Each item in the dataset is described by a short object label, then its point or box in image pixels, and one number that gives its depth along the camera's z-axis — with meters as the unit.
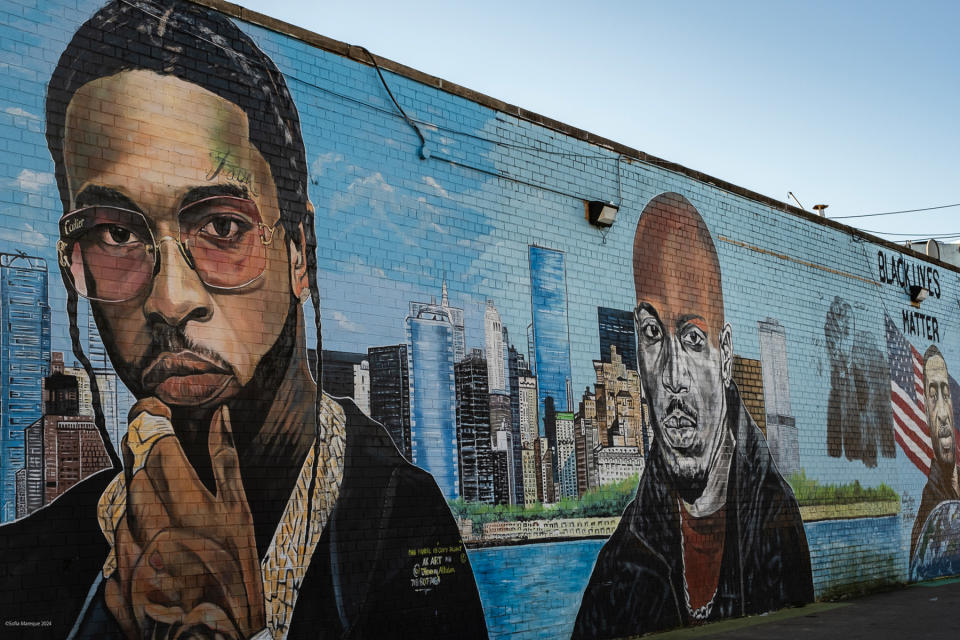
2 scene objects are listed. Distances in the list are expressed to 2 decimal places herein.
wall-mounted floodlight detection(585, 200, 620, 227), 12.47
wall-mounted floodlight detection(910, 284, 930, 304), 19.41
